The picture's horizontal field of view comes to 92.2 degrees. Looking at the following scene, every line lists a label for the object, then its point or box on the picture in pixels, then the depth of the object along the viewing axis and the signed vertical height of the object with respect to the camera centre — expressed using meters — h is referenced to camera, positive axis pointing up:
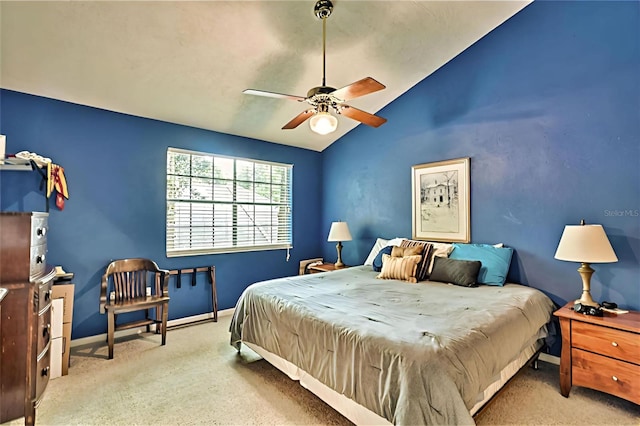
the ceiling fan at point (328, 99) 2.21 +0.92
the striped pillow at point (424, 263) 3.26 -0.48
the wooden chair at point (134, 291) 3.03 -0.81
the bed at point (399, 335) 1.47 -0.71
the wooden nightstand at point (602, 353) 2.01 -0.93
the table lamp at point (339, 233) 4.43 -0.22
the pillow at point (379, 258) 3.63 -0.48
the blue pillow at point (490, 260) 2.93 -0.41
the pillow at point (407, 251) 3.38 -0.36
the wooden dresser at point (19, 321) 1.89 -0.64
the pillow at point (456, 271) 2.94 -0.53
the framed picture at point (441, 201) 3.47 +0.21
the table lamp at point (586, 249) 2.27 -0.24
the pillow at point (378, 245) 3.91 -0.36
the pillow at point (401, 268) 3.18 -0.53
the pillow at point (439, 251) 3.33 -0.36
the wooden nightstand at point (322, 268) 4.45 -0.73
